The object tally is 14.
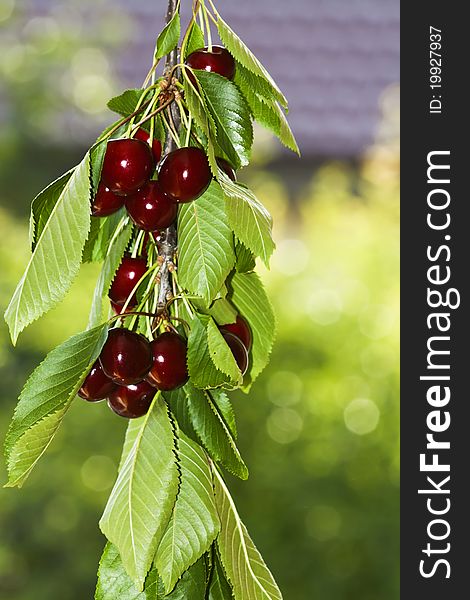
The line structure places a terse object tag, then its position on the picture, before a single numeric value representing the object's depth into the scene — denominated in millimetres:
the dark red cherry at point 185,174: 965
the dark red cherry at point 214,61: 1001
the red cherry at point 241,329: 1016
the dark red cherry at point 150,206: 981
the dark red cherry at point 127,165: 969
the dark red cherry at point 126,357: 965
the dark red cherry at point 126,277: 1015
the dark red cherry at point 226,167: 1004
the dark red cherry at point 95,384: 992
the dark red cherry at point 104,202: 993
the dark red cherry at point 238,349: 991
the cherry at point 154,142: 1009
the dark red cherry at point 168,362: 975
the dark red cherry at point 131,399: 994
